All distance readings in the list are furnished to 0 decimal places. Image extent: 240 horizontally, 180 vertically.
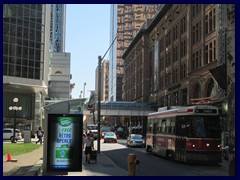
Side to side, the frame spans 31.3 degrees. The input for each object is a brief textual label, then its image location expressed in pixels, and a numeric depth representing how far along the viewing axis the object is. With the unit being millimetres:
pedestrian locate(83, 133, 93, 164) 23347
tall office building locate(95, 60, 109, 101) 132675
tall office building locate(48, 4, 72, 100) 111000
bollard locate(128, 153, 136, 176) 16109
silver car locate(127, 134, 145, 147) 45125
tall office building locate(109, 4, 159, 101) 116206
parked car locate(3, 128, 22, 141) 56066
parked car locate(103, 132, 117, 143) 56719
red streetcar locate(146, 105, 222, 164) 22922
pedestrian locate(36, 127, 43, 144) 45375
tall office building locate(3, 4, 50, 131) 65125
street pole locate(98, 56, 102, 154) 32156
